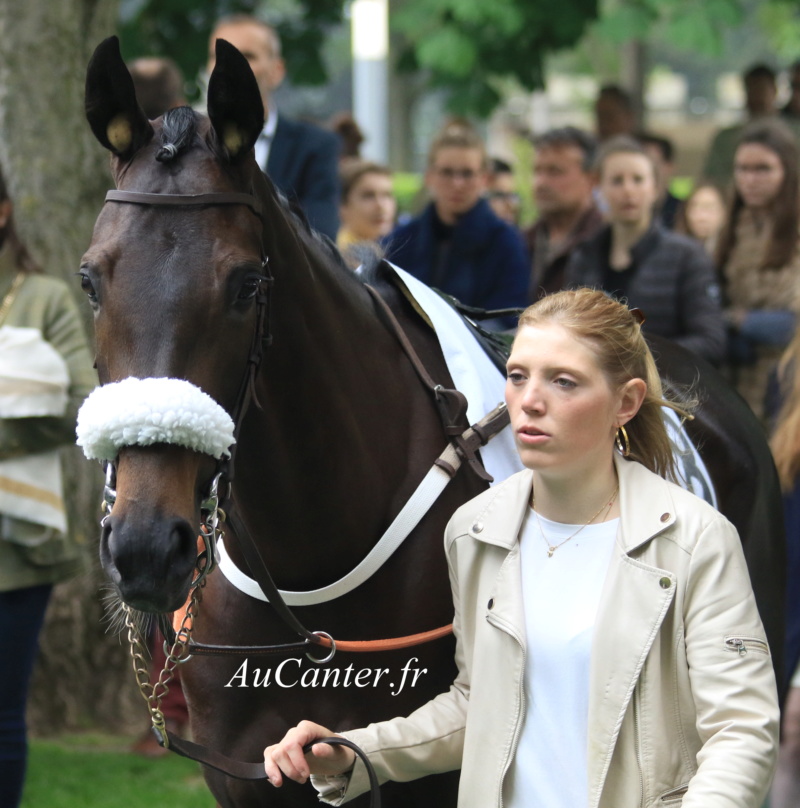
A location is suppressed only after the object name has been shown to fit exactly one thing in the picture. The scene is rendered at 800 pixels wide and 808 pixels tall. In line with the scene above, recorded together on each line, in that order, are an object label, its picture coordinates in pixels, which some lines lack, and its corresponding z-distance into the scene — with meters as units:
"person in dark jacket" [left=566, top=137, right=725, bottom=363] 11.39
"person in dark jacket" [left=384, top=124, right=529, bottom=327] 11.87
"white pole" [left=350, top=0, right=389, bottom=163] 19.87
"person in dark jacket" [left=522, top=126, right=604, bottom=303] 14.52
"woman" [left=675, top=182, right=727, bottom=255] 17.06
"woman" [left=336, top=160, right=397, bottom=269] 14.74
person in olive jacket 8.14
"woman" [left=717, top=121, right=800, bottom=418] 12.20
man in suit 11.04
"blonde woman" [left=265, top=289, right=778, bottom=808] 4.40
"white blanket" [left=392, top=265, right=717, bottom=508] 6.27
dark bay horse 4.62
